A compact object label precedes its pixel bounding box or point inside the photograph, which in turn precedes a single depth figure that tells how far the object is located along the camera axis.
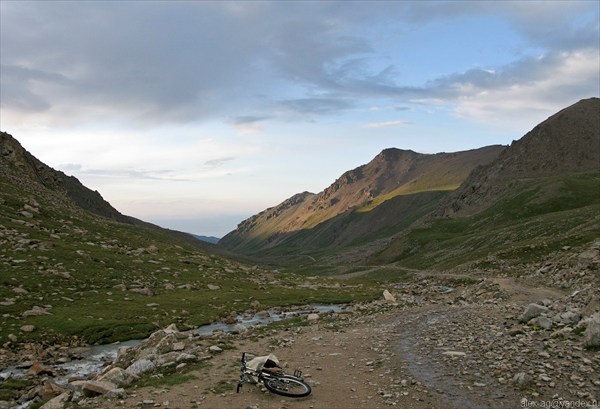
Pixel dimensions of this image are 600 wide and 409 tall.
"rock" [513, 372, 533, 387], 15.70
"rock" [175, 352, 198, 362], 21.55
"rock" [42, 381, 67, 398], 18.68
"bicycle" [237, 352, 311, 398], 16.80
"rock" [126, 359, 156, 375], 19.91
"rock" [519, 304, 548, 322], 25.82
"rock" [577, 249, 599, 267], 40.67
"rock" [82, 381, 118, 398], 16.97
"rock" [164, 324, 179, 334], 27.20
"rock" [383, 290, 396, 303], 53.37
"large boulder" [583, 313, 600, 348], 18.06
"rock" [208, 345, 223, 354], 24.06
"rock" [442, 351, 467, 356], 20.97
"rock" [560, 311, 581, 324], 22.44
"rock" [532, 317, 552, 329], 23.06
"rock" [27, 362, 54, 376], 22.04
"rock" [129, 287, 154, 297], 45.12
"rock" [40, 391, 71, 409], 16.52
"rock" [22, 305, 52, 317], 31.22
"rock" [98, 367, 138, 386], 18.25
